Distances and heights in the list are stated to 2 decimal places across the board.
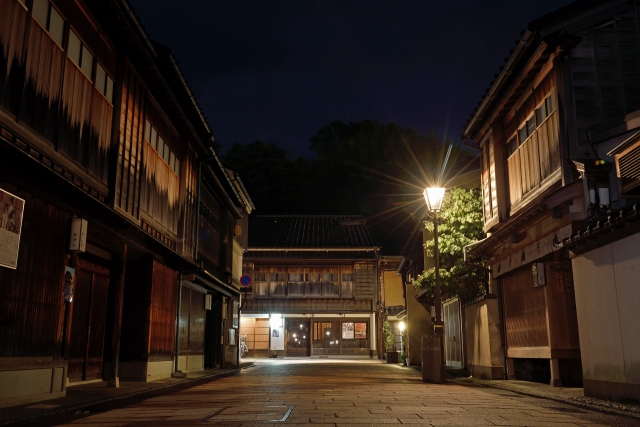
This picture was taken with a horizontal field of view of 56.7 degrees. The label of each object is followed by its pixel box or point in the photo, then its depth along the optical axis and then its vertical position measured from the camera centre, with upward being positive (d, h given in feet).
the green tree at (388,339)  124.47 +0.33
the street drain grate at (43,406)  31.24 -3.44
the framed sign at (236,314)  106.58 +4.75
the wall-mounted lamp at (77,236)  38.99 +6.73
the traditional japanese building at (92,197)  33.14 +10.53
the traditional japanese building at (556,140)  45.96 +16.57
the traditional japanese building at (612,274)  33.27 +4.04
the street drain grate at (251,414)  27.89 -3.65
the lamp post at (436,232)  58.65 +10.94
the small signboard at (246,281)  104.99 +10.44
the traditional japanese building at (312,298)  166.20 +11.68
